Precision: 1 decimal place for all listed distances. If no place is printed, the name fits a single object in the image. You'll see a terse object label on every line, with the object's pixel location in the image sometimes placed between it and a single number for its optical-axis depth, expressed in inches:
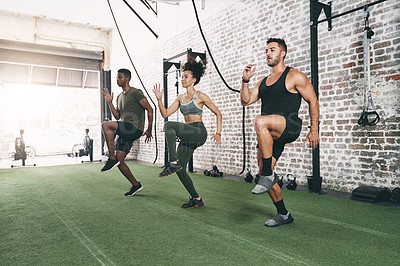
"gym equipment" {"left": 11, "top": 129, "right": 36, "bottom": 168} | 329.4
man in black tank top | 95.1
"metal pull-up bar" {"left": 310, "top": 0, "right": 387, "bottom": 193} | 159.3
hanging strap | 142.5
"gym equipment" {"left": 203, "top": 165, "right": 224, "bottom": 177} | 229.1
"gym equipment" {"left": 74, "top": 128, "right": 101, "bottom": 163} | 384.5
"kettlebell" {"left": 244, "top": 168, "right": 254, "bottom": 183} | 200.6
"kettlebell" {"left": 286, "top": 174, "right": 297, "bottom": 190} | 171.6
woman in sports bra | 119.2
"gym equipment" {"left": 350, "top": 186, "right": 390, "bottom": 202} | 137.1
